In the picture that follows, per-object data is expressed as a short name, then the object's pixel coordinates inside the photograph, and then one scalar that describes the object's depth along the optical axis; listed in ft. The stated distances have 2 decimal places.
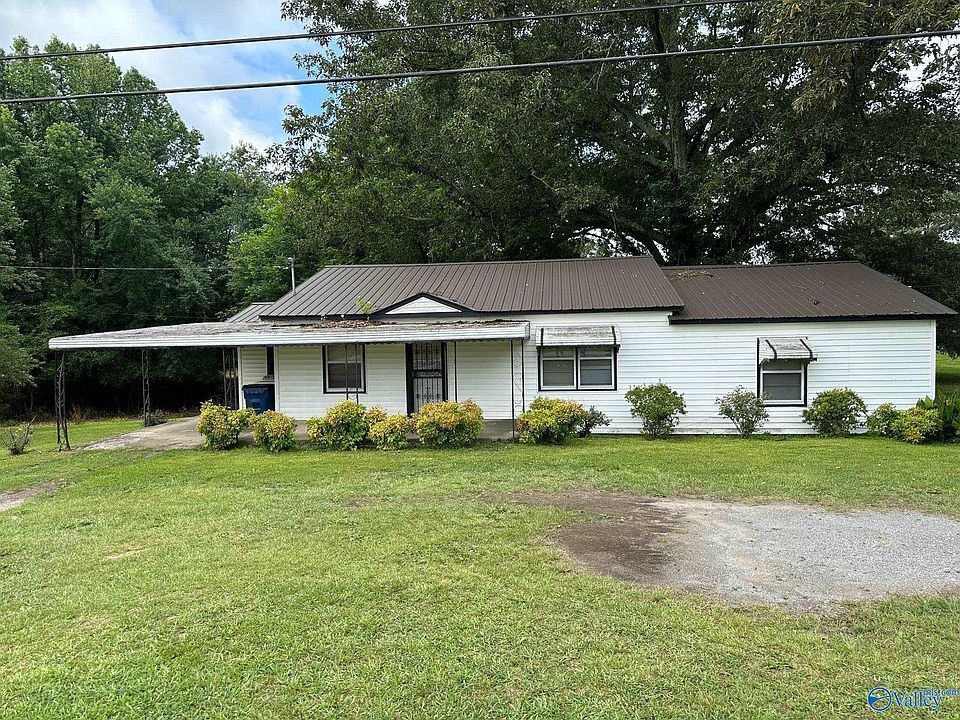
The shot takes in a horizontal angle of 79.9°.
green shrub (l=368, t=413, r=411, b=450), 34.96
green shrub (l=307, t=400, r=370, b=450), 35.47
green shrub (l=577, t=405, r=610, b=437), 39.52
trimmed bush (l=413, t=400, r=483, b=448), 34.83
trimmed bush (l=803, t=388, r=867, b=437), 38.11
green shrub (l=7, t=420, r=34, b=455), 36.22
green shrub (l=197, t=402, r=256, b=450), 35.83
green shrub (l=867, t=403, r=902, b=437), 37.40
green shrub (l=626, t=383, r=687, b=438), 38.99
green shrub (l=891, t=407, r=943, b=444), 34.58
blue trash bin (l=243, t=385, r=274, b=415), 44.86
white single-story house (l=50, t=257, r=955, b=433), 39.40
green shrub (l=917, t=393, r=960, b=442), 34.55
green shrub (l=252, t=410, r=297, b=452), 34.86
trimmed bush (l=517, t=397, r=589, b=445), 35.63
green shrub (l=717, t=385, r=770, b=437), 39.24
